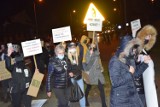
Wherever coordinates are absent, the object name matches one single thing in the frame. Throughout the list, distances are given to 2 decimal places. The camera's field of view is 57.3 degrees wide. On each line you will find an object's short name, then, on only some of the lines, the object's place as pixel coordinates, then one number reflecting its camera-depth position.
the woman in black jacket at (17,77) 3.35
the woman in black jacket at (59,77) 3.19
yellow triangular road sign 4.18
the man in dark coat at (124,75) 2.25
